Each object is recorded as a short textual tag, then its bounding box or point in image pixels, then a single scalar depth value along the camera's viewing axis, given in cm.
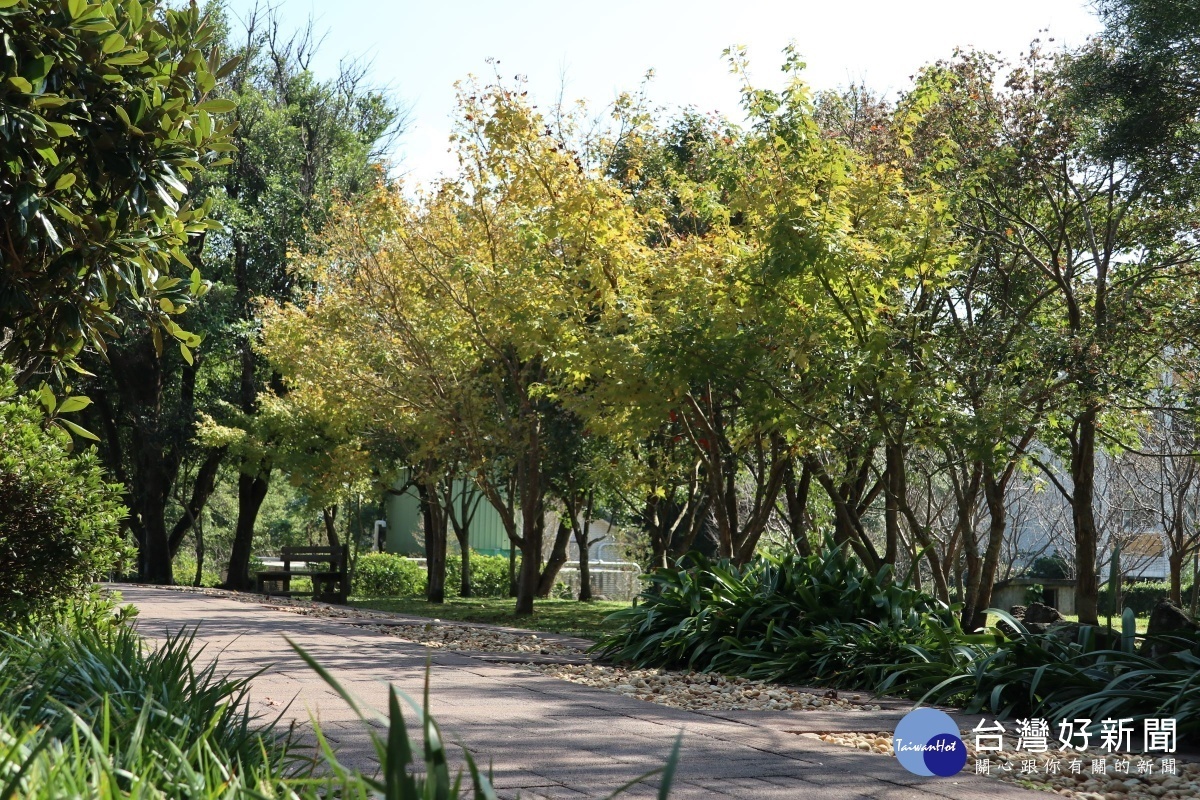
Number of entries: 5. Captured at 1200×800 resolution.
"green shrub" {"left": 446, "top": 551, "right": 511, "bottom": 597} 2700
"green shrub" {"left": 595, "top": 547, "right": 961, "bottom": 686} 795
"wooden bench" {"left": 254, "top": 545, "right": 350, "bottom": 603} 1950
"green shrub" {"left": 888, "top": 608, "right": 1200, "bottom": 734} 588
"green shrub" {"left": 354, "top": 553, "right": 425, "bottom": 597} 2714
